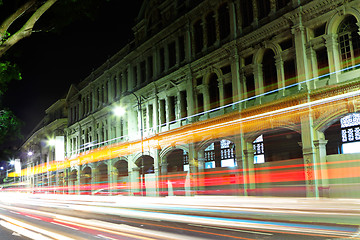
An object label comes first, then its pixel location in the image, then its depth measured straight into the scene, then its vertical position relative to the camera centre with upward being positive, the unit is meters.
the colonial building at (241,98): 19.98 +4.34
